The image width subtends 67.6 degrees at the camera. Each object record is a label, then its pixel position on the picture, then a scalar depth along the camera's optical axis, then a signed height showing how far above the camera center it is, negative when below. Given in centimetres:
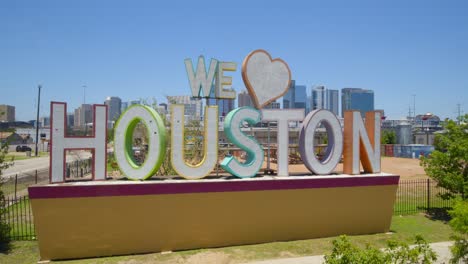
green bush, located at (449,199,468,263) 871 -219
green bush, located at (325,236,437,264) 651 -219
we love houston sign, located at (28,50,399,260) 1166 -188
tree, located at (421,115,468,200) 1812 -106
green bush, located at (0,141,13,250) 1384 -379
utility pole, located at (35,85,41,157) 5888 +654
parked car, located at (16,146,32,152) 7238 -290
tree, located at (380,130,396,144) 7662 +42
